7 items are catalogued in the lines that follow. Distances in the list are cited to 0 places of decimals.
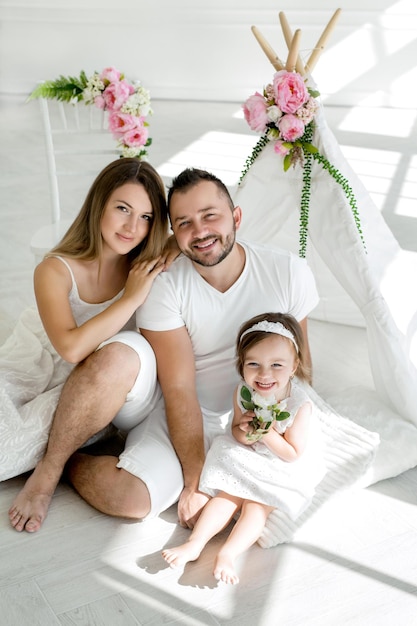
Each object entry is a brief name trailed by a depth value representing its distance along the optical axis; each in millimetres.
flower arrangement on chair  3029
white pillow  2234
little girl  2217
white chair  3455
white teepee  2713
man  2334
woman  2410
